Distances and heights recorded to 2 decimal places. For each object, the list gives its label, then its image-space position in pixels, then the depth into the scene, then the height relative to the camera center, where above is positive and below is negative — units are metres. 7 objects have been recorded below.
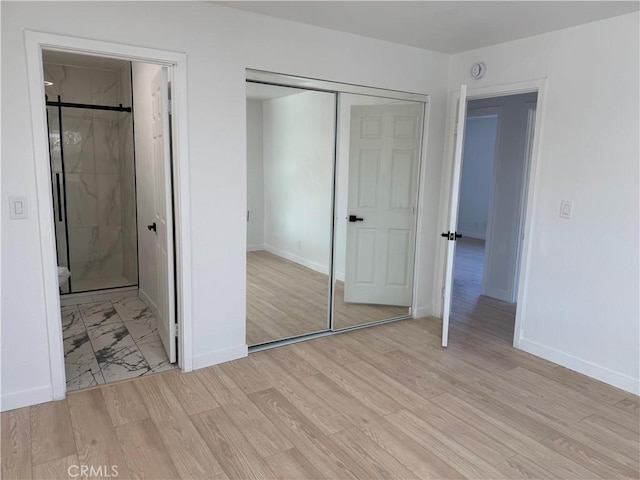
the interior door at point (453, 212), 3.41 -0.27
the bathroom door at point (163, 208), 2.93 -0.28
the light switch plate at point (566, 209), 3.20 -0.20
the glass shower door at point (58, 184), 4.89 -0.20
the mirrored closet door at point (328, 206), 3.47 -0.27
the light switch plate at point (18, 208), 2.38 -0.23
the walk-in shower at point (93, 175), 4.89 -0.08
